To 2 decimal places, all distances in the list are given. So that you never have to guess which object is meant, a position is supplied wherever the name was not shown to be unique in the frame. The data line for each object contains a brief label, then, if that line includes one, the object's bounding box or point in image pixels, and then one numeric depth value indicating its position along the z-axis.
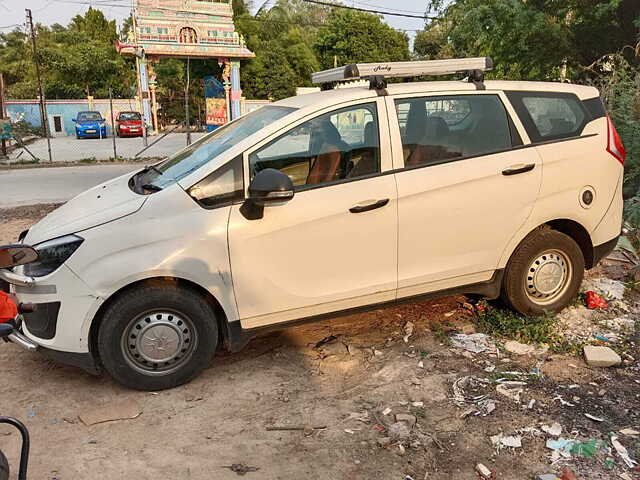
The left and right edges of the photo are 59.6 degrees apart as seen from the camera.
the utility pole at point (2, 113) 17.94
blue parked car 30.20
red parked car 31.09
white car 3.36
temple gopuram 30.19
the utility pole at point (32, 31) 19.20
